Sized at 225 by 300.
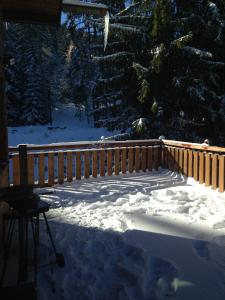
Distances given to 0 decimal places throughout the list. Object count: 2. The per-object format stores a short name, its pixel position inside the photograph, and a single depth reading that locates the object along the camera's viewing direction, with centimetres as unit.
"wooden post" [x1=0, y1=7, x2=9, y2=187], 428
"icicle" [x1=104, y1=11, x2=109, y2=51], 461
